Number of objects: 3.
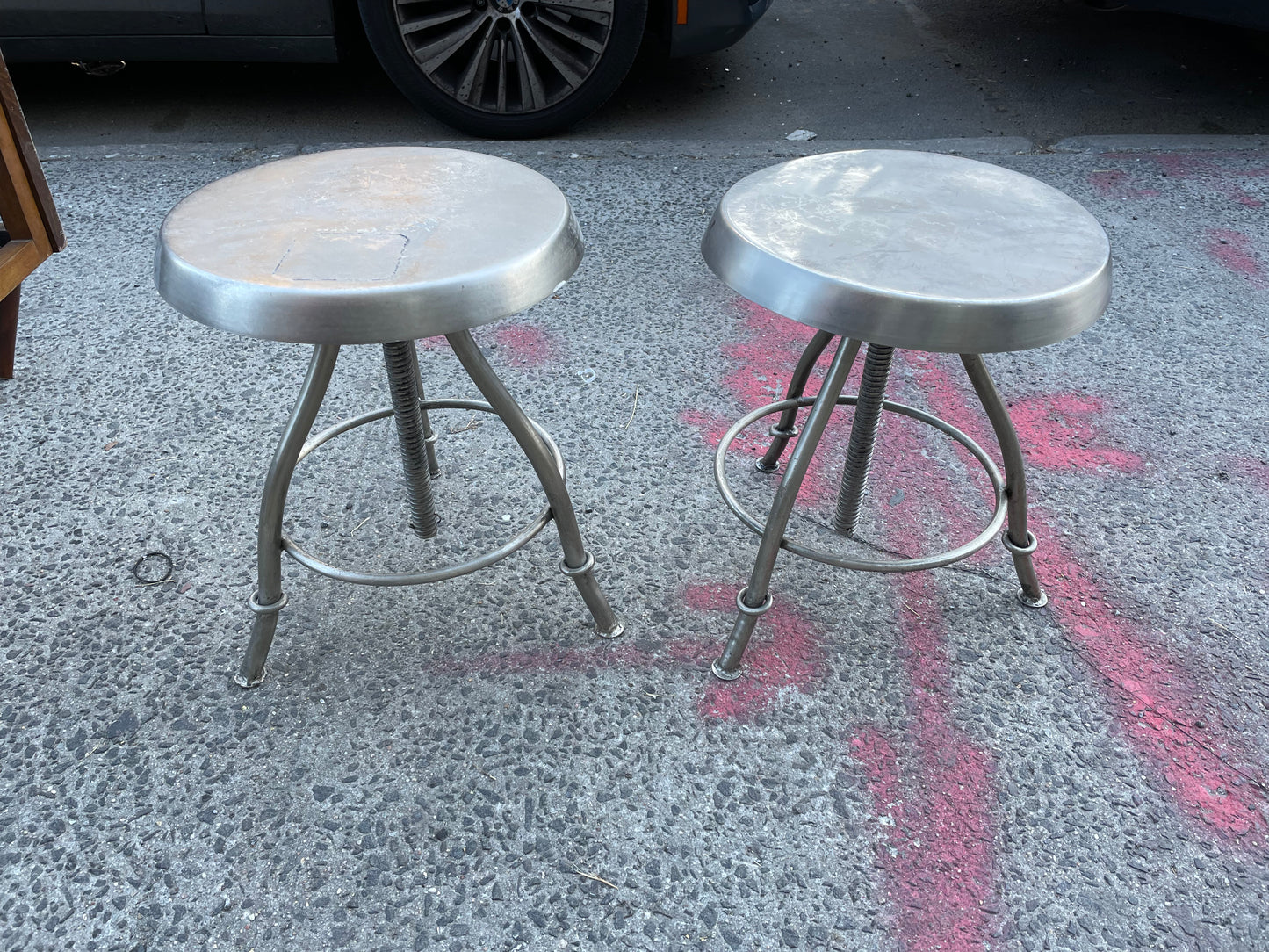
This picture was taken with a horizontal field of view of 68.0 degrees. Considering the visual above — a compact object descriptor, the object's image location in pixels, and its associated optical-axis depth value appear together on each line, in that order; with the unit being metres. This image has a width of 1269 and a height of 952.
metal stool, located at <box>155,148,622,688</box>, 1.35
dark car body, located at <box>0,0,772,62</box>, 3.81
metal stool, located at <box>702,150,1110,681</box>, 1.40
